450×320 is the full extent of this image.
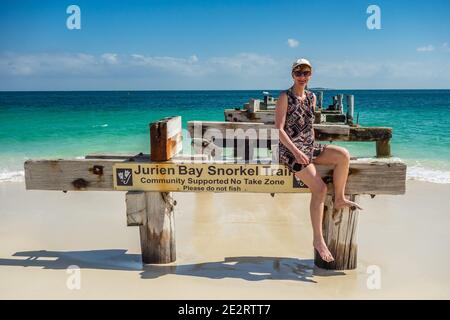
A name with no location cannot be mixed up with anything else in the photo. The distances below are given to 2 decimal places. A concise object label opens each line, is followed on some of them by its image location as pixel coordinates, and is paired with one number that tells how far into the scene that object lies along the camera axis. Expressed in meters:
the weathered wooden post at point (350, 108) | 12.69
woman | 4.34
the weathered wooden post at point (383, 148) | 9.54
